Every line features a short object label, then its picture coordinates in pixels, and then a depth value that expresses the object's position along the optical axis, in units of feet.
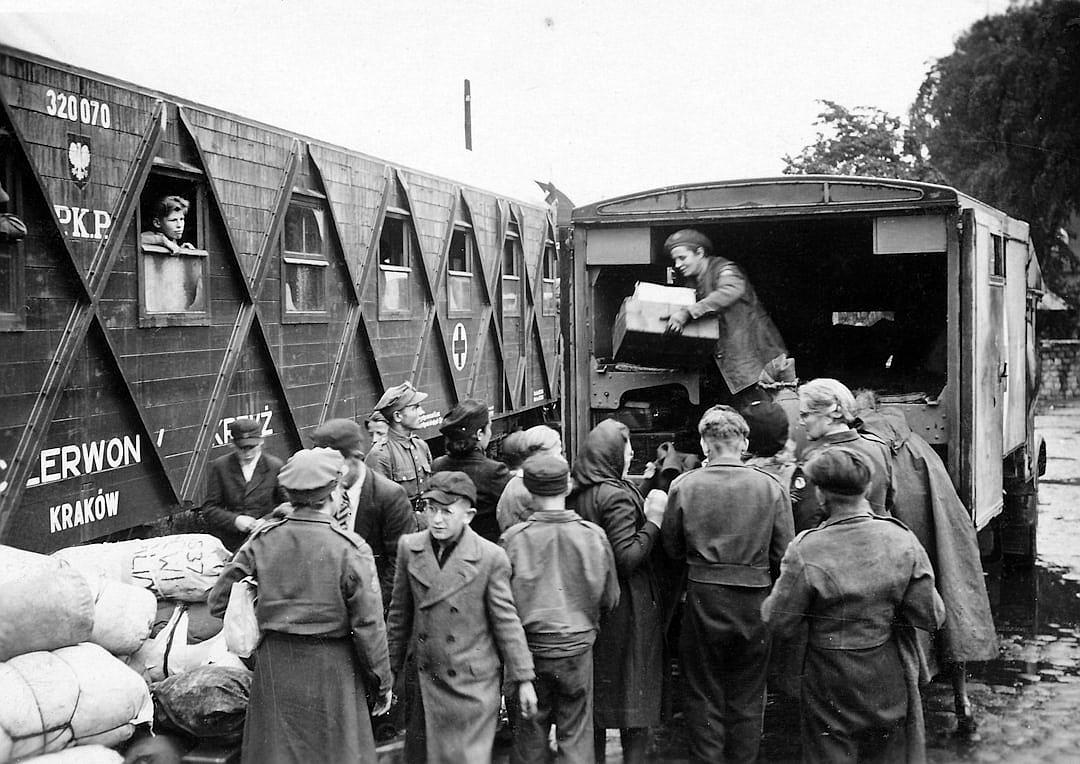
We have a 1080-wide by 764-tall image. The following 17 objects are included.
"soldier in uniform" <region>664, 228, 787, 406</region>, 20.27
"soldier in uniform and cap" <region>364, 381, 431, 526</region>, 17.72
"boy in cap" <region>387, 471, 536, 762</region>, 12.19
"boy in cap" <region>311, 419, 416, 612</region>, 14.88
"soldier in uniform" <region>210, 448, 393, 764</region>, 11.64
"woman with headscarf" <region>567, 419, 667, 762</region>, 13.80
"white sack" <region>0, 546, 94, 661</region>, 11.74
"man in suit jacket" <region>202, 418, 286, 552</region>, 17.29
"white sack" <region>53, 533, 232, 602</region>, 15.34
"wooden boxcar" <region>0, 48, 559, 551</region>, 16.14
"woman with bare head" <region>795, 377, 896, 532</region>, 14.85
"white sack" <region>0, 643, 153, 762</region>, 11.19
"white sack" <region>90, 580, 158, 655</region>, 13.33
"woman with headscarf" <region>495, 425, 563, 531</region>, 14.61
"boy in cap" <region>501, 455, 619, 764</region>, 12.73
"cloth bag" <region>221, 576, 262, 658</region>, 11.87
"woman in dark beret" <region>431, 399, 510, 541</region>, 16.02
